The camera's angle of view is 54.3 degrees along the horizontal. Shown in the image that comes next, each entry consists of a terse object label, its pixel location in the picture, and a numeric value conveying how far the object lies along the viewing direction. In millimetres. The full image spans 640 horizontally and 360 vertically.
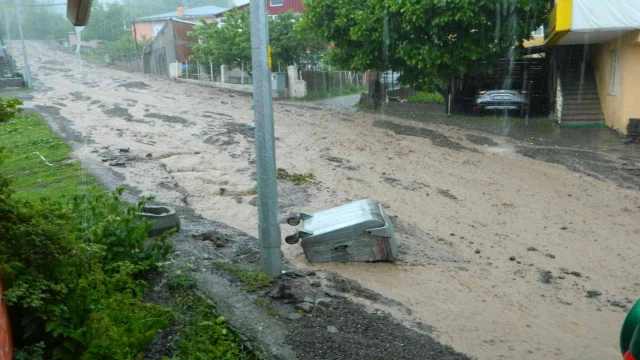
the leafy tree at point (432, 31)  19266
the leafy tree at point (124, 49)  54656
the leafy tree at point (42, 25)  57344
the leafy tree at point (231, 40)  32750
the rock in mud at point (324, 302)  6086
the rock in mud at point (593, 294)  7907
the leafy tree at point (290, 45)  32250
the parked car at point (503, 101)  21938
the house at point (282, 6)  45500
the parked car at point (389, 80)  28359
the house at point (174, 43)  44312
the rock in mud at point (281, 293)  6109
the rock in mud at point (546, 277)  8250
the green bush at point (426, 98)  27294
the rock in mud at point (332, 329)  5547
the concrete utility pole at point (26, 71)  31609
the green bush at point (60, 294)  3975
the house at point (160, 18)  53656
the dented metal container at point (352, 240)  7961
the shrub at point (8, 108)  4445
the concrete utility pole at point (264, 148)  6395
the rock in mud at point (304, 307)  5906
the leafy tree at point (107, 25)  61125
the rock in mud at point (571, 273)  8588
